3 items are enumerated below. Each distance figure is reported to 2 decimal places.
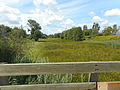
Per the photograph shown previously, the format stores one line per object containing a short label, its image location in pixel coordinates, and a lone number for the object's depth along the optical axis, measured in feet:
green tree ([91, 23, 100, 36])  143.66
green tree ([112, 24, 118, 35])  136.86
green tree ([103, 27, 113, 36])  139.10
